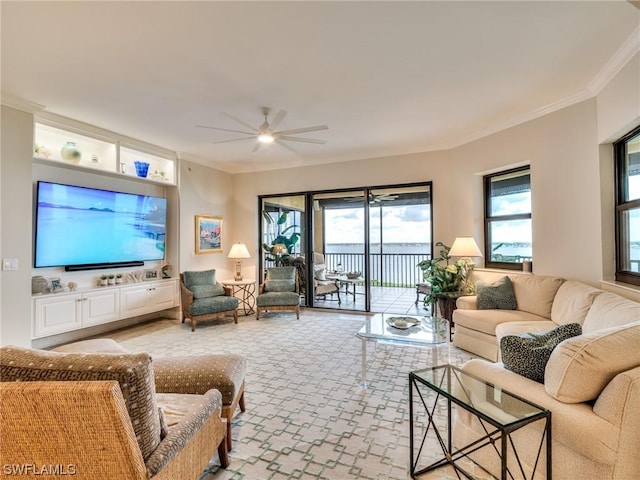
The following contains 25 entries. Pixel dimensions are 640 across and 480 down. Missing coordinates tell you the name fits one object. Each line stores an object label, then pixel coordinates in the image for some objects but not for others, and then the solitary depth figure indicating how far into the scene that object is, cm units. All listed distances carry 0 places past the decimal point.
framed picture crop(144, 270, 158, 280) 499
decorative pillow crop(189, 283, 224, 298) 490
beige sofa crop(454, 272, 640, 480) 121
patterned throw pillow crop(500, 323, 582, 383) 160
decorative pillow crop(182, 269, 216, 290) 491
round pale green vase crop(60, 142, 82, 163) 386
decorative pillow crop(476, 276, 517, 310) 362
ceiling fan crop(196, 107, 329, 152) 350
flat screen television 373
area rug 182
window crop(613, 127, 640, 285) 282
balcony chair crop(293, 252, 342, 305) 608
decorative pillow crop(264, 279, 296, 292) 549
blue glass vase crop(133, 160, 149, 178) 475
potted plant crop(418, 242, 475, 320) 419
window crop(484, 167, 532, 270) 416
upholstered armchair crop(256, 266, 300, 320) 523
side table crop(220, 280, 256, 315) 588
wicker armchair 95
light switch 321
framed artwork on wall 561
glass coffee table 271
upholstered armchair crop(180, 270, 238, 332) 464
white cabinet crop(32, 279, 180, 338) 357
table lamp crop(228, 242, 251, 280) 556
